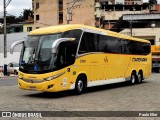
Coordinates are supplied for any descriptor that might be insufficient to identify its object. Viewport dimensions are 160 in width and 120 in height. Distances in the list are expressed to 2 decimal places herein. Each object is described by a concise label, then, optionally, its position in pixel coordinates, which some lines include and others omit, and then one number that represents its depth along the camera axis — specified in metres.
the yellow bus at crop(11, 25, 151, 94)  15.46
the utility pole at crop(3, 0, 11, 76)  38.27
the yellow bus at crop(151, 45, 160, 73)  47.98
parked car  45.33
